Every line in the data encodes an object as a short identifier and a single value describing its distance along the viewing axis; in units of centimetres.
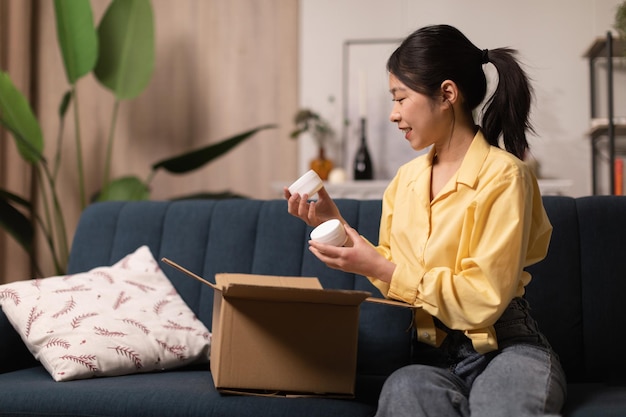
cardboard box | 159
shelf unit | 356
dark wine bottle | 404
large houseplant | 346
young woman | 143
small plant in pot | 408
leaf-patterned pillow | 179
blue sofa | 160
